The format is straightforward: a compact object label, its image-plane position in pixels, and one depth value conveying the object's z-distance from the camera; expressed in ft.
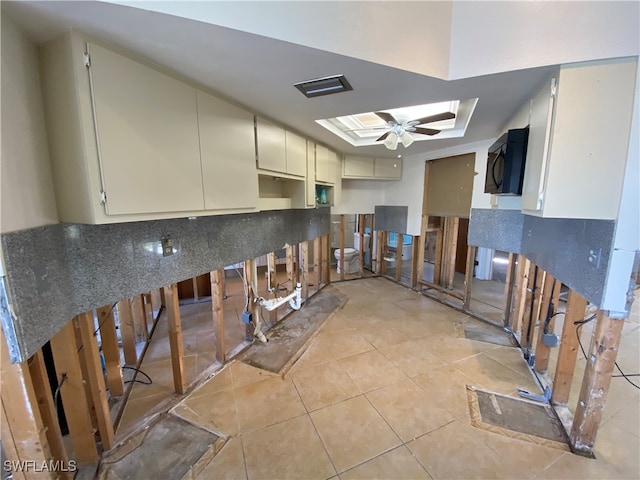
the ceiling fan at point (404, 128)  7.86
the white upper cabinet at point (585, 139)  4.14
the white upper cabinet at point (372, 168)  14.80
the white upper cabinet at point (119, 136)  3.58
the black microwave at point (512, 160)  5.83
